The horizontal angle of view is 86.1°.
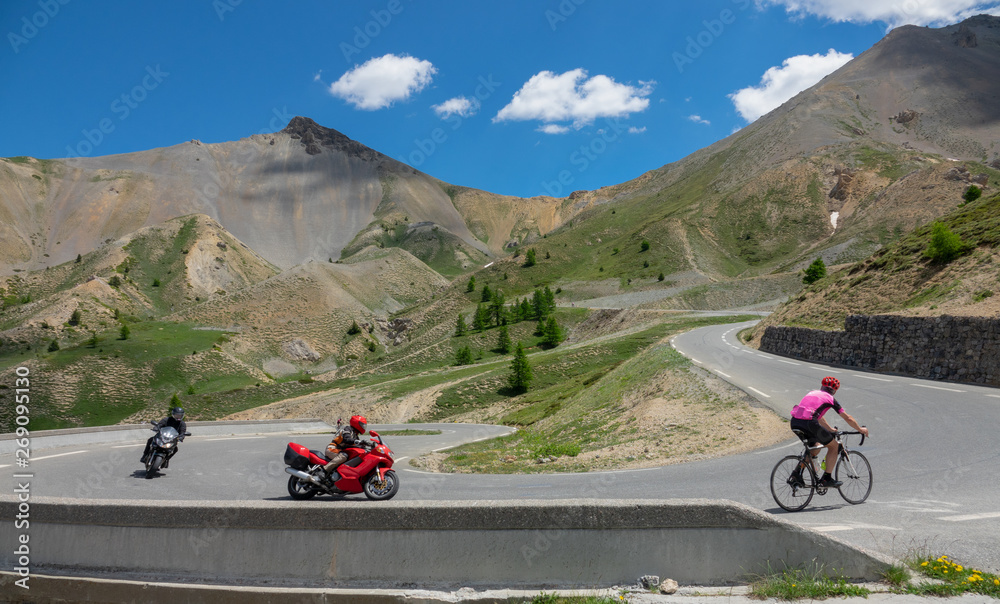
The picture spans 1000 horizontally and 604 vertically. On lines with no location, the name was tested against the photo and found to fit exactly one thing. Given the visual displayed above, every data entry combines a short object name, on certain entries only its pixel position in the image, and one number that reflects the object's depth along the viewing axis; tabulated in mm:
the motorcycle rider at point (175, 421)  14977
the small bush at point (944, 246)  25094
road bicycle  8133
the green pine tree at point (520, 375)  47647
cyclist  8086
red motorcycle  9977
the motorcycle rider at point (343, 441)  9984
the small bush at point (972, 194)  41531
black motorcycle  14133
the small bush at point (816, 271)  63419
